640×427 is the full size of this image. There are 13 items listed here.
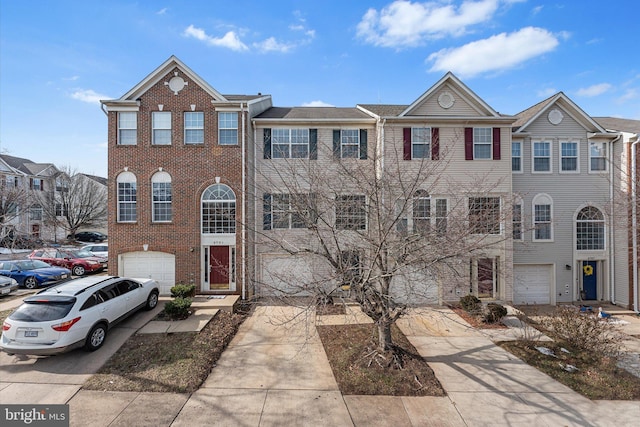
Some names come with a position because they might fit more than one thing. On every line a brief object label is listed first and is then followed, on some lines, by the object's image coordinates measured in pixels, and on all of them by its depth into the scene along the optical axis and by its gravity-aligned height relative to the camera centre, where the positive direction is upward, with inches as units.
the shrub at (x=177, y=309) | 405.4 -127.6
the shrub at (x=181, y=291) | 468.4 -119.5
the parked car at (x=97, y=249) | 875.6 -98.1
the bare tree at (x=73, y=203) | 1363.2 +64.5
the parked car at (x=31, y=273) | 609.0 -118.4
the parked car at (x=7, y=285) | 534.1 -126.0
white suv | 281.1 -103.2
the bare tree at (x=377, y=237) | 265.6 -21.7
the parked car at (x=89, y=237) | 1390.3 -98.2
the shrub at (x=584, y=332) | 323.6 -135.6
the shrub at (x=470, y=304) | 461.6 -142.5
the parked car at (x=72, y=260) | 724.7 -110.9
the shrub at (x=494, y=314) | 427.5 -143.6
